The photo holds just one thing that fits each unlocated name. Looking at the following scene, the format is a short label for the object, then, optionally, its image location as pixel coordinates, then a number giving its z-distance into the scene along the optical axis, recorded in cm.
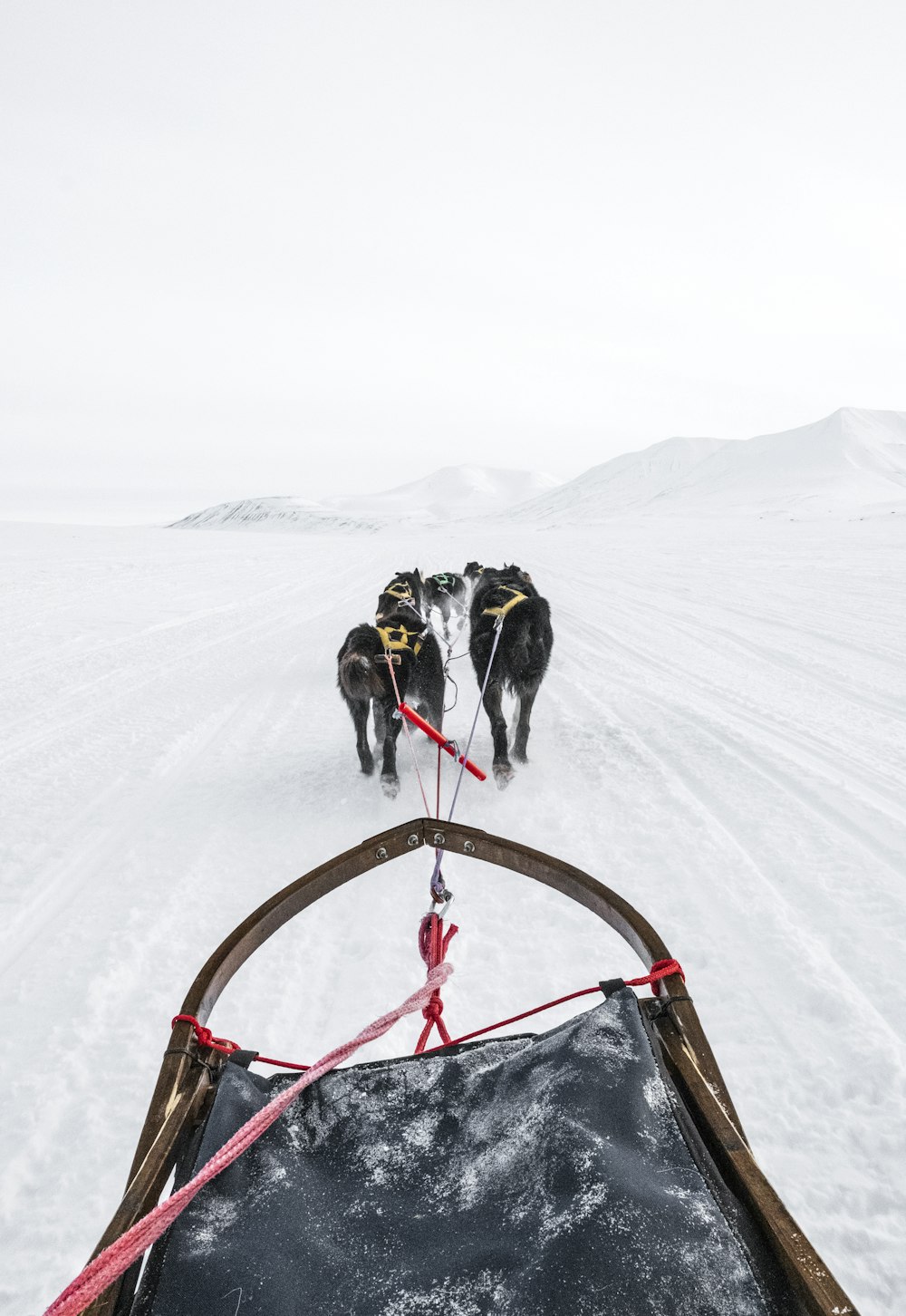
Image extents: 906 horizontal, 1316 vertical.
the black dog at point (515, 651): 450
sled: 100
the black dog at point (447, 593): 948
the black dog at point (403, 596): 570
